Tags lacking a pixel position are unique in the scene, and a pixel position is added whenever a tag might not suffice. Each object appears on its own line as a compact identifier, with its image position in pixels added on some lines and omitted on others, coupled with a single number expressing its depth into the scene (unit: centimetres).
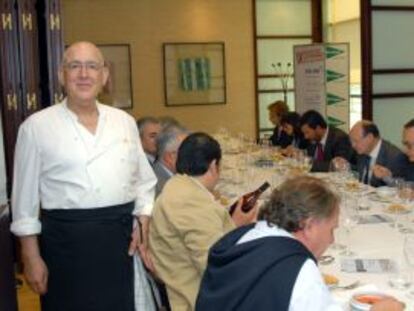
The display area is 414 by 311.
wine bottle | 289
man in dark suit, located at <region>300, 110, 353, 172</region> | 588
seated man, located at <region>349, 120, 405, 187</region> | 449
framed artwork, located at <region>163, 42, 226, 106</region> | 874
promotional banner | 773
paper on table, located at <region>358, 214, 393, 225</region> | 311
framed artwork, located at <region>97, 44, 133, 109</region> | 847
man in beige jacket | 216
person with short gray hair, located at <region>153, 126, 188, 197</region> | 315
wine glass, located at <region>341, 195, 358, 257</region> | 258
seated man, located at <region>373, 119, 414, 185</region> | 405
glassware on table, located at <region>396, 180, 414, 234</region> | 319
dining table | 209
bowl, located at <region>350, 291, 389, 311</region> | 181
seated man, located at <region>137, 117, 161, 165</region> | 413
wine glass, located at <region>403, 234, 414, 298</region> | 215
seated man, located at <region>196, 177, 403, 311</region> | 143
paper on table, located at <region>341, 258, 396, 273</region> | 227
